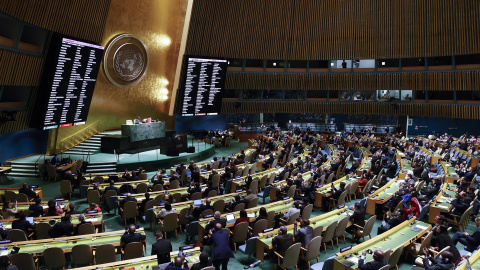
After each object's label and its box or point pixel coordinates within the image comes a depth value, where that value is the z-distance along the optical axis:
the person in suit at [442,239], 7.41
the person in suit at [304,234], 7.65
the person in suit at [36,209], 9.22
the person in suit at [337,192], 11.68
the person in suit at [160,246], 6.93
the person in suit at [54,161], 15.88
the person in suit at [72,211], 9.08
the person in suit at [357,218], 9.20
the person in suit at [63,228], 7.88
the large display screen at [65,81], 14.57
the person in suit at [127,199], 10.46
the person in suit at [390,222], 8.88
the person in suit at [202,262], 6.07
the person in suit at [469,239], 7.83
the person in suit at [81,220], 8.25
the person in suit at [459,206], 10.01
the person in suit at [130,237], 7.40
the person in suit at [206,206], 9.52
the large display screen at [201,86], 21.73
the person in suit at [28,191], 11.21
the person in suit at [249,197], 10.53
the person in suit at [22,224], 8.05
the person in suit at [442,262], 6.21
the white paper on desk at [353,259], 6.74
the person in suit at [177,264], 5.76
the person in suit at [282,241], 7.34
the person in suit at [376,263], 6.21
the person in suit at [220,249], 7.03
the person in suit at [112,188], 11.70
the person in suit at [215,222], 8.20
